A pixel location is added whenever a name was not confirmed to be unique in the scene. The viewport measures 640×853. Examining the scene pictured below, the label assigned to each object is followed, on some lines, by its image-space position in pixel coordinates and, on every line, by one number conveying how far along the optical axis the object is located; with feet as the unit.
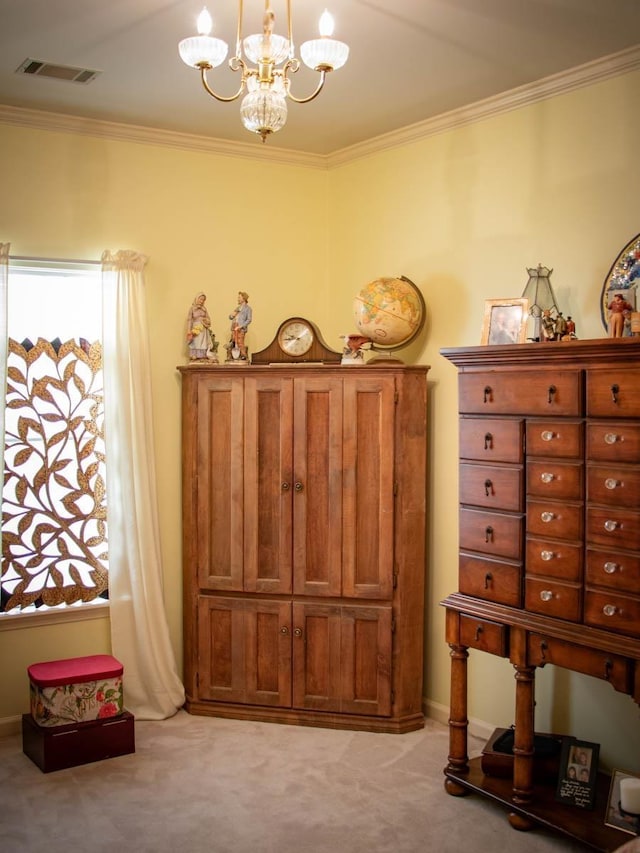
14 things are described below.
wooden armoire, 13.17
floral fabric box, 12.05
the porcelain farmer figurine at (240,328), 14.07
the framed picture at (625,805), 9.49
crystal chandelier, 7.57
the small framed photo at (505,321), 11.19
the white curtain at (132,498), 13.64
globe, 13.33
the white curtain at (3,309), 12.82
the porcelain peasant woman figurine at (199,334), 14.11
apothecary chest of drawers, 9.16
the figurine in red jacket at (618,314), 9.89
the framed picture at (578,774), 10.10
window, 13.33
